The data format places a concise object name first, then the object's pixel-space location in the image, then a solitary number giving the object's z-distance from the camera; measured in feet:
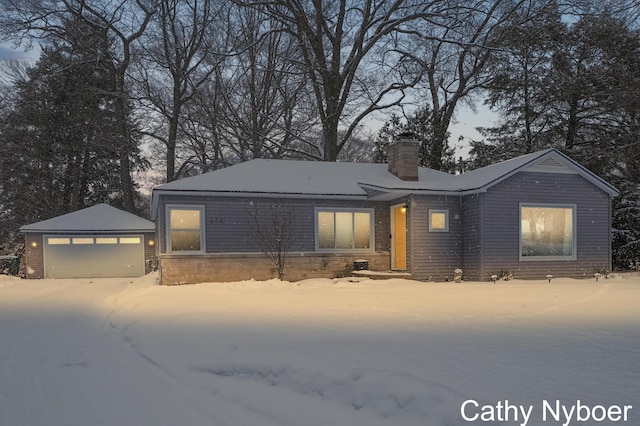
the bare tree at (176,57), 86.12
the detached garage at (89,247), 69.82
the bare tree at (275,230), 49.27
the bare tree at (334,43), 80.23
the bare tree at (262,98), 86.38
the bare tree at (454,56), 80.23
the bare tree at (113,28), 80.79
